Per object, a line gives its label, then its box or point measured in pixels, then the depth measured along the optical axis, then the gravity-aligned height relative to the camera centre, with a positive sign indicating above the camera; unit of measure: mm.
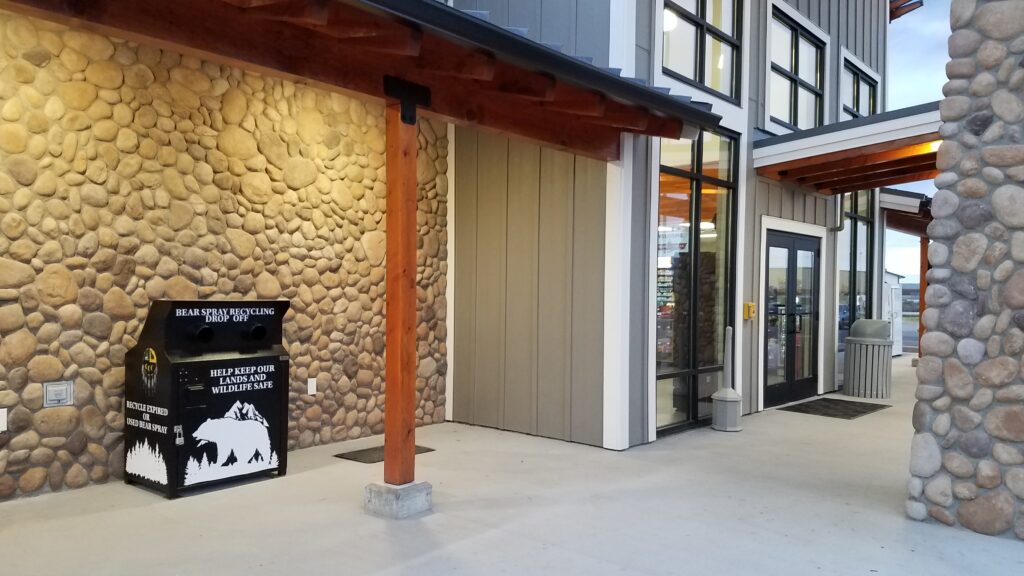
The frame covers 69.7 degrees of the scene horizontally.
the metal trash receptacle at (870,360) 9336 -864
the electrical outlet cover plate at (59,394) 4457 -671
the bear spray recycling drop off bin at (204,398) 4422 -701
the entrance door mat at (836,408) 8062 -1332
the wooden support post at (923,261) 14394 +671
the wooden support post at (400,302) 4148 -81
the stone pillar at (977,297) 3975 -18
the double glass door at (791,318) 8375 -307
